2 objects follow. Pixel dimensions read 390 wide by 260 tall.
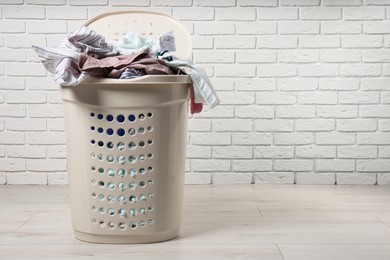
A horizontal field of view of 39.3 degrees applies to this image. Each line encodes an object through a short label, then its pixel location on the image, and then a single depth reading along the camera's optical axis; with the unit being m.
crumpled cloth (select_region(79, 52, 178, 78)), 1.55
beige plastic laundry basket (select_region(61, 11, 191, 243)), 1.59
